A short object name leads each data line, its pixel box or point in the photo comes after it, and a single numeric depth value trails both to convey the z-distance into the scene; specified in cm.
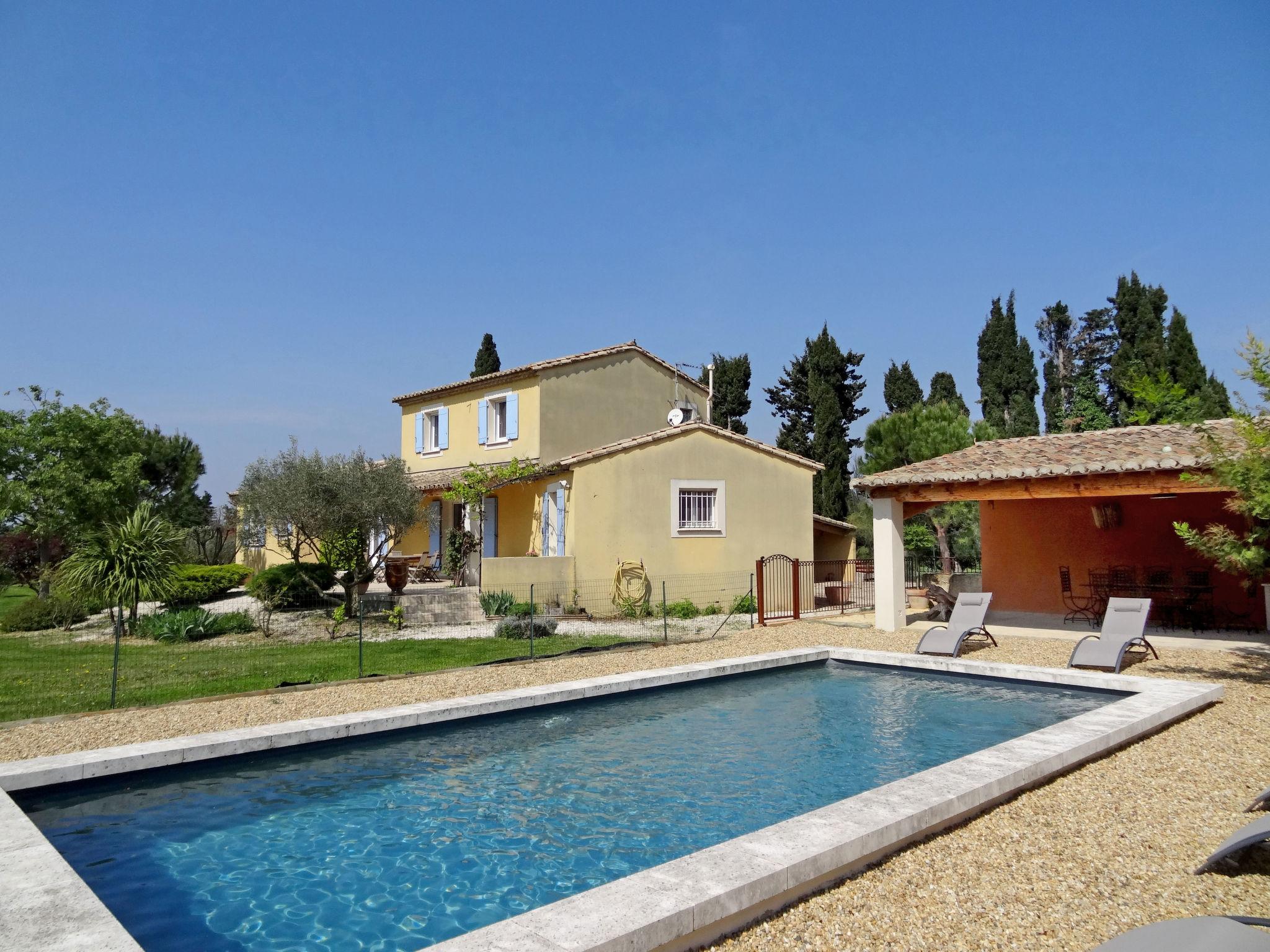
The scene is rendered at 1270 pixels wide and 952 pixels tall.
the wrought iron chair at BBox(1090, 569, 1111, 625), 1722
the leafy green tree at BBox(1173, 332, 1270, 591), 974
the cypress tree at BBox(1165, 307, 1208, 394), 3988
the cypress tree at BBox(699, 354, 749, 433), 4369
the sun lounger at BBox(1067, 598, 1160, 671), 1189
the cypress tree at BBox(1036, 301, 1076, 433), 5441
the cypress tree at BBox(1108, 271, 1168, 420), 4072
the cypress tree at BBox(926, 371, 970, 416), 4644
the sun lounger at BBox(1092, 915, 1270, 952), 323
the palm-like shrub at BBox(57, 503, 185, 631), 1408
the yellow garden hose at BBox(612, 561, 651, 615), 2042
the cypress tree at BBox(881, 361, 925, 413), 4638
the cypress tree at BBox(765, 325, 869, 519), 3803
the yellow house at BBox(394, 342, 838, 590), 2072
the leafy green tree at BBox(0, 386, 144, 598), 2684
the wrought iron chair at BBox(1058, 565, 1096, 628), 1756
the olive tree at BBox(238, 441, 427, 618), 1838
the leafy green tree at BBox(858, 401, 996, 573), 3197
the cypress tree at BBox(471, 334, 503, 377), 4056
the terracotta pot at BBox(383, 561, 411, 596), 2100
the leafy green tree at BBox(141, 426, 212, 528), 4109
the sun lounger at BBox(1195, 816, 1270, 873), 457
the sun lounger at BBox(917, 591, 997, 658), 1366
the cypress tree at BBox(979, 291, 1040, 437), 4631
